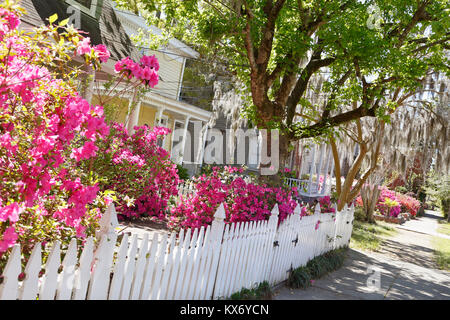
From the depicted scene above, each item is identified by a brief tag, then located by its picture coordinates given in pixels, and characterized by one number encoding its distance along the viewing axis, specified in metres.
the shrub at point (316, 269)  6.38
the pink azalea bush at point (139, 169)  6.88
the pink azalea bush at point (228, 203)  5.96
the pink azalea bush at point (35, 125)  2.46
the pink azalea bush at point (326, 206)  8.82
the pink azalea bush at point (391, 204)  24.17
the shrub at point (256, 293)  4.88
